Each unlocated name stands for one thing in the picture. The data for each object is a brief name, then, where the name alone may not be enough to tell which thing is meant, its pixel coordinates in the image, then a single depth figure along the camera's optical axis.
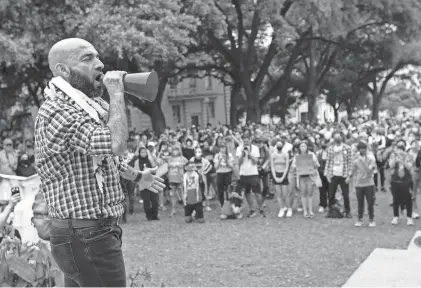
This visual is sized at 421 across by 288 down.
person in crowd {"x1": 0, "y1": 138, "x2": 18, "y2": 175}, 12.09
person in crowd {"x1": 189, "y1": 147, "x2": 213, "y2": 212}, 12.99
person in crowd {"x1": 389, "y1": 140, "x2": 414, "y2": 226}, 10.65
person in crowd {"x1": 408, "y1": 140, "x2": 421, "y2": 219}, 11.35
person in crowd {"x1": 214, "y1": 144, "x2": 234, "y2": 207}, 12.97
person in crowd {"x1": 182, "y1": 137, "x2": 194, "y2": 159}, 13.78
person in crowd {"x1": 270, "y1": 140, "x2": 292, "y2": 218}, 12.28
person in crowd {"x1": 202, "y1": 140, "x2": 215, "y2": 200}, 13.94
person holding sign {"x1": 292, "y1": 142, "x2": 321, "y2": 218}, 11.80
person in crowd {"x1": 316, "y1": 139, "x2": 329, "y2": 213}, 12.42
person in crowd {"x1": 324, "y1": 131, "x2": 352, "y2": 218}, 11.45
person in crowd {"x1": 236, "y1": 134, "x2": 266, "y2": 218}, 12.40
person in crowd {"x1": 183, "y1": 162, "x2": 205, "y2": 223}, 11.90
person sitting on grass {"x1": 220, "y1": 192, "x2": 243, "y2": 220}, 12.16
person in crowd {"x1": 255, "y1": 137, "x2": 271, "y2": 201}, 13.38
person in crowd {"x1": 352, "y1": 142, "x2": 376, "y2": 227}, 10.66
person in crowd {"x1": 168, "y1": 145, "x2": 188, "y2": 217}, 12.95
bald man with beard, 2.37
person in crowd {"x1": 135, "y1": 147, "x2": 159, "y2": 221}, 11.87
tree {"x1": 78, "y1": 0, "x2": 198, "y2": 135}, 14.93
